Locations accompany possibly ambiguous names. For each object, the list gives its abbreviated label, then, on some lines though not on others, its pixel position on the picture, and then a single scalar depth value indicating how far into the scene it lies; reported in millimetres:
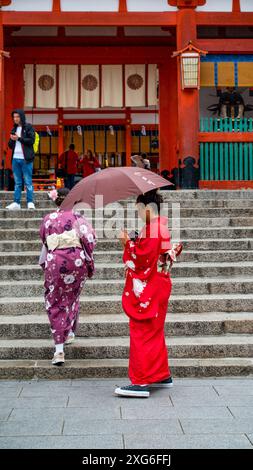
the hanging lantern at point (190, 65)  12375
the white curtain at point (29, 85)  14969
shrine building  12539
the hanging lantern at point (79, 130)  18128
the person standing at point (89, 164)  16359
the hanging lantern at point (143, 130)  18062
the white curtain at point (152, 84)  15164
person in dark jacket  10344
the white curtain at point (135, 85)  15195
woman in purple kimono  5988
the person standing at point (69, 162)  15336
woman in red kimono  5383
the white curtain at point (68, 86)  15211
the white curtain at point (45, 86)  15062
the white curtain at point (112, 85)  15239
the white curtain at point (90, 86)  15219
